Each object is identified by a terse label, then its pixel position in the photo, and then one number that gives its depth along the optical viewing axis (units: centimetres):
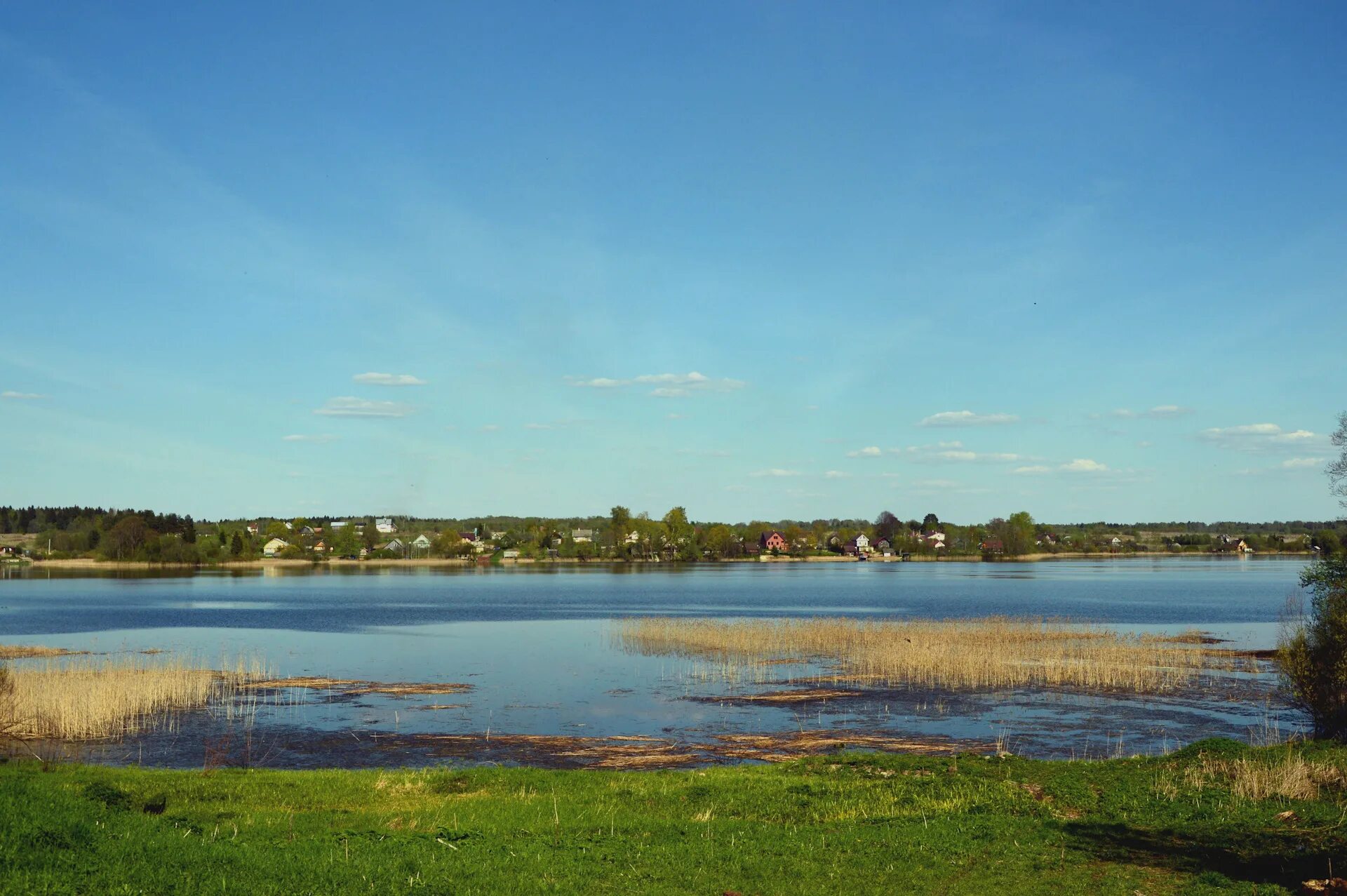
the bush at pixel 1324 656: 2631
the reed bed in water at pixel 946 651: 4112
